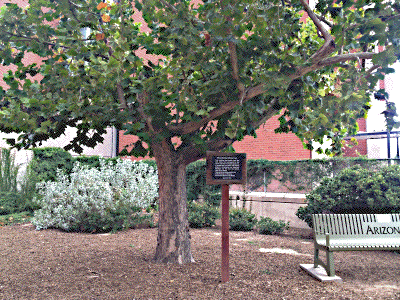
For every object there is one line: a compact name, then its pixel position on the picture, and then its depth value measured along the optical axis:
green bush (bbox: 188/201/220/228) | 10.43
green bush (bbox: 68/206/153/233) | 9.05
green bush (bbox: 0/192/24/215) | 11.59
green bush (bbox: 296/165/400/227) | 7.67
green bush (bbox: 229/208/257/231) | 10.09
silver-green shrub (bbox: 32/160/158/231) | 9.03
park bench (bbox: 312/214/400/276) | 5.79
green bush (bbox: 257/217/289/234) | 9.43
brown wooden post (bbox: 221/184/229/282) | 4.81
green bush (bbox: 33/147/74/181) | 12.31
